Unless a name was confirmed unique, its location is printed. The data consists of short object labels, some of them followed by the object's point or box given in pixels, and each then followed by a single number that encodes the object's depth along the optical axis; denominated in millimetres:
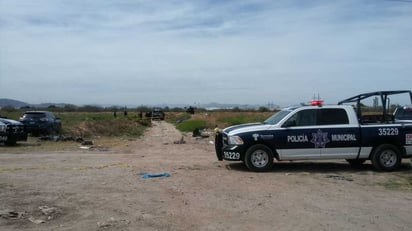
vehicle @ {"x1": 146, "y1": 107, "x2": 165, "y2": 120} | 80500
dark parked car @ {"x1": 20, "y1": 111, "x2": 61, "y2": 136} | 29016
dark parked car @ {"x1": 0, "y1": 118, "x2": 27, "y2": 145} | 22703
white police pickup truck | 13469
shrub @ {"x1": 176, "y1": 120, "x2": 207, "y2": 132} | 41938
